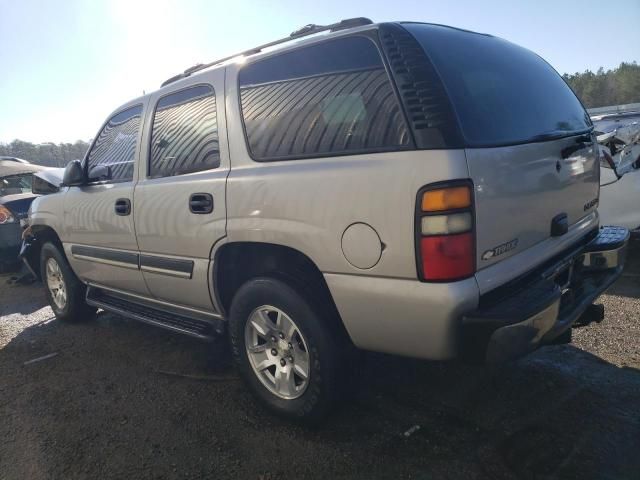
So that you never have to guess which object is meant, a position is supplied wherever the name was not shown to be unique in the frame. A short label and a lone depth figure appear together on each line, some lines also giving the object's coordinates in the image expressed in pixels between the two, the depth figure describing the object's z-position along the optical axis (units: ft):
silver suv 6.36
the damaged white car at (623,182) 15.34
